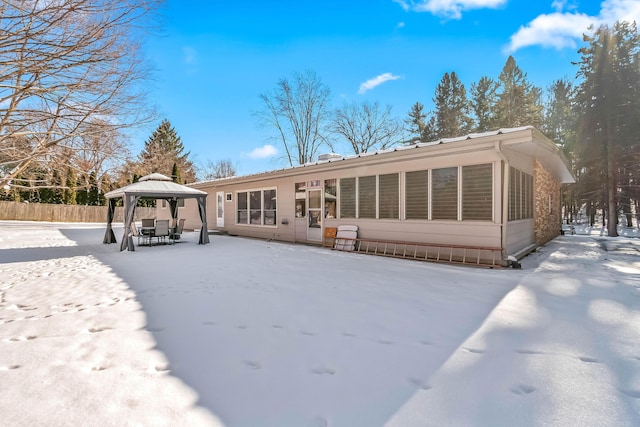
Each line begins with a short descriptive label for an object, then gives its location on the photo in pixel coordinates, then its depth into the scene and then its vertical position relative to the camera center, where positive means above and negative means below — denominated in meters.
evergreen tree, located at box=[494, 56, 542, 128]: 22.72 +8.09
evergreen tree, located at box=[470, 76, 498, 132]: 24.61 +8.65
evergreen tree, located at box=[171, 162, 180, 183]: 27.77 +3.25
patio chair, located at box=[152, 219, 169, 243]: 10.88 -0.61
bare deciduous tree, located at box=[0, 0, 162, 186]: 4.69 +2.56
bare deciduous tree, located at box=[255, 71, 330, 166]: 24.91 +7.85
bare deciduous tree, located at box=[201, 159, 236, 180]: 38.84 +5.22
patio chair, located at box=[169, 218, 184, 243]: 11.59 -0.76
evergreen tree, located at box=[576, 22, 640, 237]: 14.23 +4.90
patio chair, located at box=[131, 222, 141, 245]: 10.77 -0.66
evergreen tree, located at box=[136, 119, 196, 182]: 29.55 +6.14
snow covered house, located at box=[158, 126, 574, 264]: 6.67 +0.45
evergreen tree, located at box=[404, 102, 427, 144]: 26.22 +7.42
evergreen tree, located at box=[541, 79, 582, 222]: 22.45 +7.15
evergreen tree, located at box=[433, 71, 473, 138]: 25.16 +8.31
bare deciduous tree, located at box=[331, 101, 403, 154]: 25.50 +6.98
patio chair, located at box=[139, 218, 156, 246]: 11.12 -0.62
